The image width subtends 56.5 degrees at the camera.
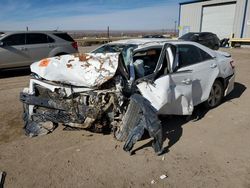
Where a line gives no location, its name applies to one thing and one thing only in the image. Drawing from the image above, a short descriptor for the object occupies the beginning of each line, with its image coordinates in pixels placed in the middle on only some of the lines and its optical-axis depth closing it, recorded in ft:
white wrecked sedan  11.71
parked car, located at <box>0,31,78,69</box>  28.63
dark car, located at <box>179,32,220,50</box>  60.18
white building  76.13
